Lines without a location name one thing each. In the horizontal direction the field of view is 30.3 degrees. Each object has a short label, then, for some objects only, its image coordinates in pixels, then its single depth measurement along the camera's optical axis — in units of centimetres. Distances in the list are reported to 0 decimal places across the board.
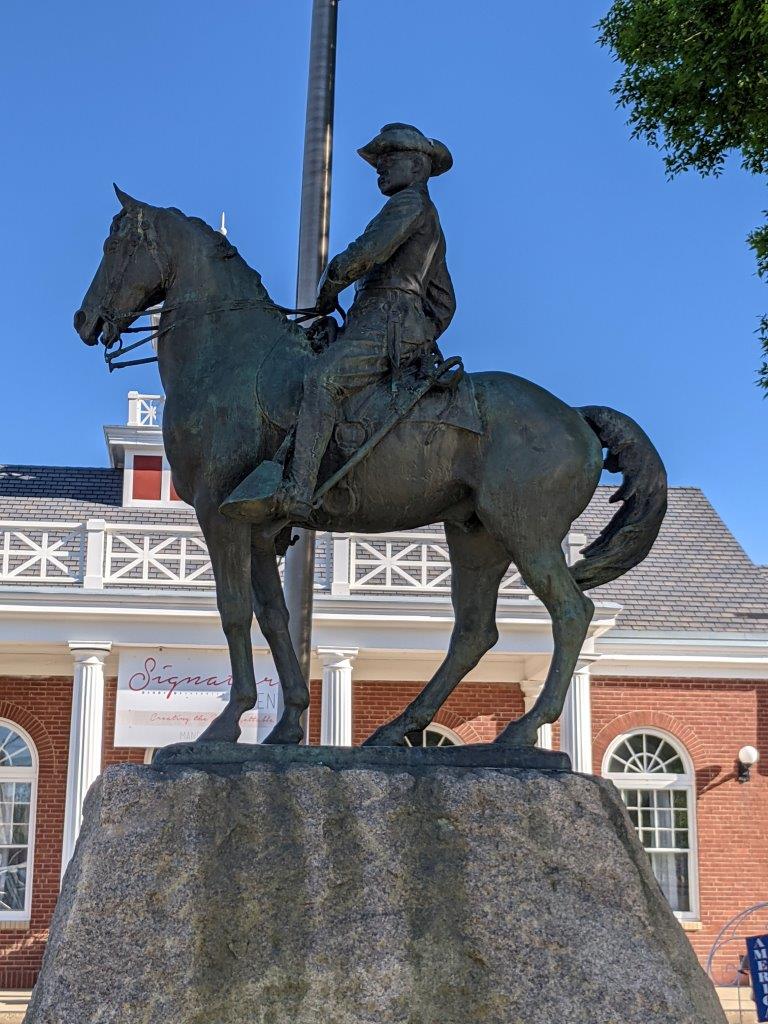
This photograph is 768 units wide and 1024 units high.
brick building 2036
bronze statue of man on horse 554
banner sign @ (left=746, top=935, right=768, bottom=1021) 1270
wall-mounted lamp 2219
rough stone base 466
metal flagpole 1043
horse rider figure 542
